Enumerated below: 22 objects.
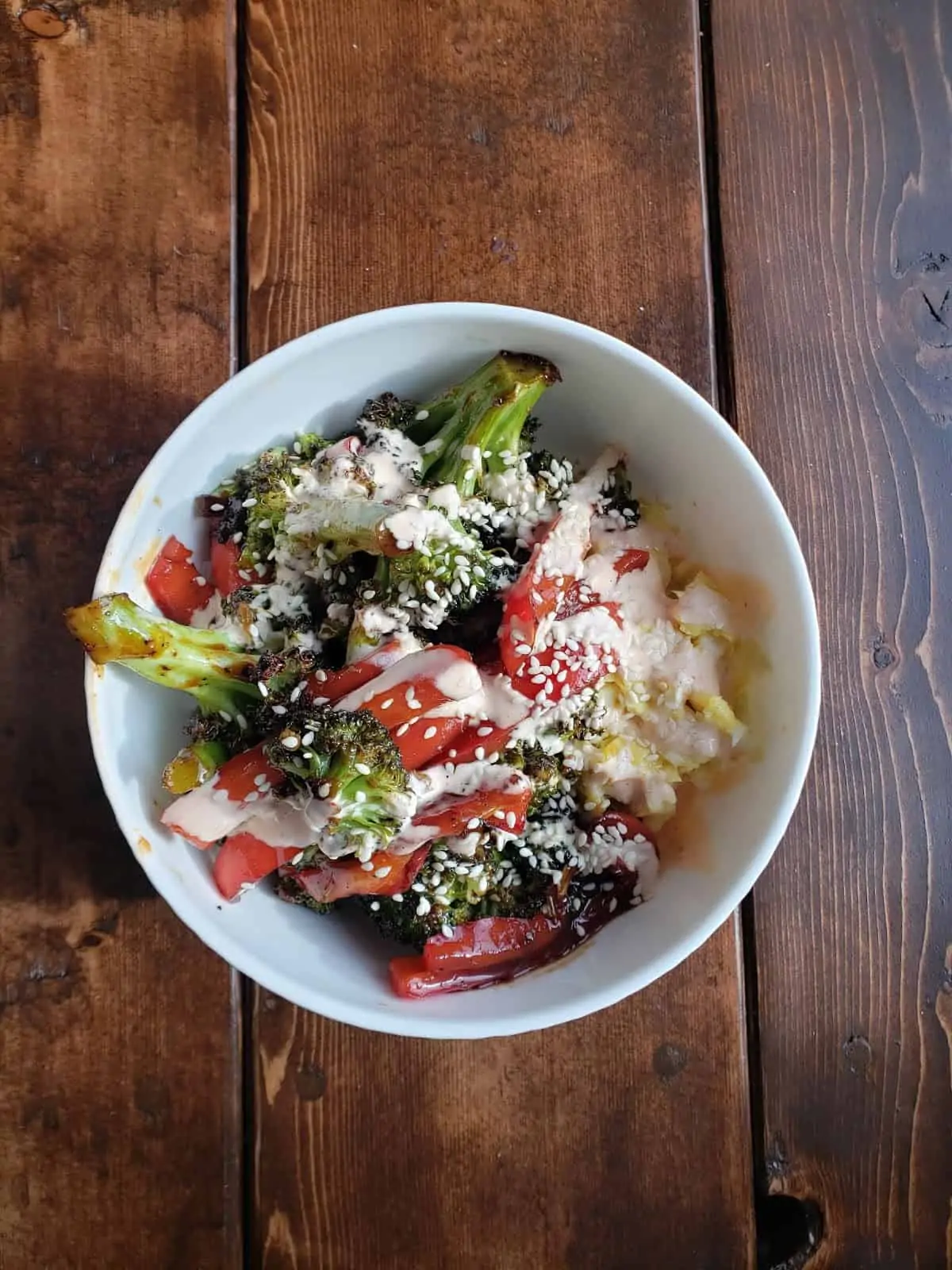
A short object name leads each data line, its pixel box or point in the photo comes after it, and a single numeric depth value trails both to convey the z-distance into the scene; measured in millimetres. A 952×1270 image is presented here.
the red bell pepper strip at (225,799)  261
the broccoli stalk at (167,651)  254
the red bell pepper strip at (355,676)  261
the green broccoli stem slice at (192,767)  266
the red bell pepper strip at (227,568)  281
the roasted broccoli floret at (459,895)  280
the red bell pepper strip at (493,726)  264
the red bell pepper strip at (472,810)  265
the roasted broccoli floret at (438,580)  265
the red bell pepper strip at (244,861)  269
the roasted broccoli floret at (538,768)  272
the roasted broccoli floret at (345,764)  249
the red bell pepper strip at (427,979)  282
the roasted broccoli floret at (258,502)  277
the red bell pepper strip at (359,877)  269
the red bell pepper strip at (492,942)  285
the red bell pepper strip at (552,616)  264
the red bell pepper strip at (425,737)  257
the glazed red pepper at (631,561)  289
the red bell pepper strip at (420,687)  253
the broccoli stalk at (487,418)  276
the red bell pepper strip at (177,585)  280
